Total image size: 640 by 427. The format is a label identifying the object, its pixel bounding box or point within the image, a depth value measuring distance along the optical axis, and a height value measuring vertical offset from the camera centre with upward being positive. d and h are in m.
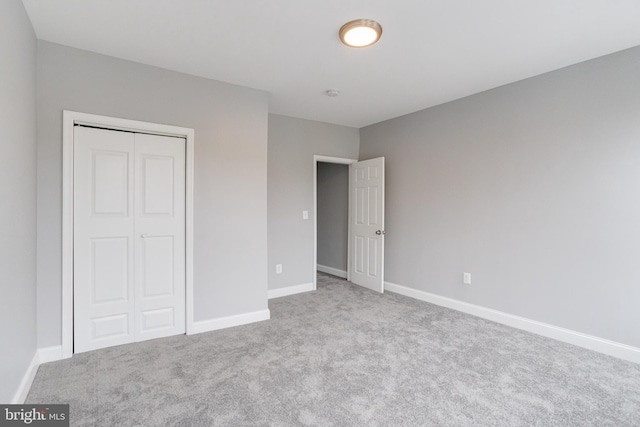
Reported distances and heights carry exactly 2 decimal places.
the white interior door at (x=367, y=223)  4.59 -0.14
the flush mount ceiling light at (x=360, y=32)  2.22 +1.34
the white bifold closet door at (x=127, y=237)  2.65 -0.22
